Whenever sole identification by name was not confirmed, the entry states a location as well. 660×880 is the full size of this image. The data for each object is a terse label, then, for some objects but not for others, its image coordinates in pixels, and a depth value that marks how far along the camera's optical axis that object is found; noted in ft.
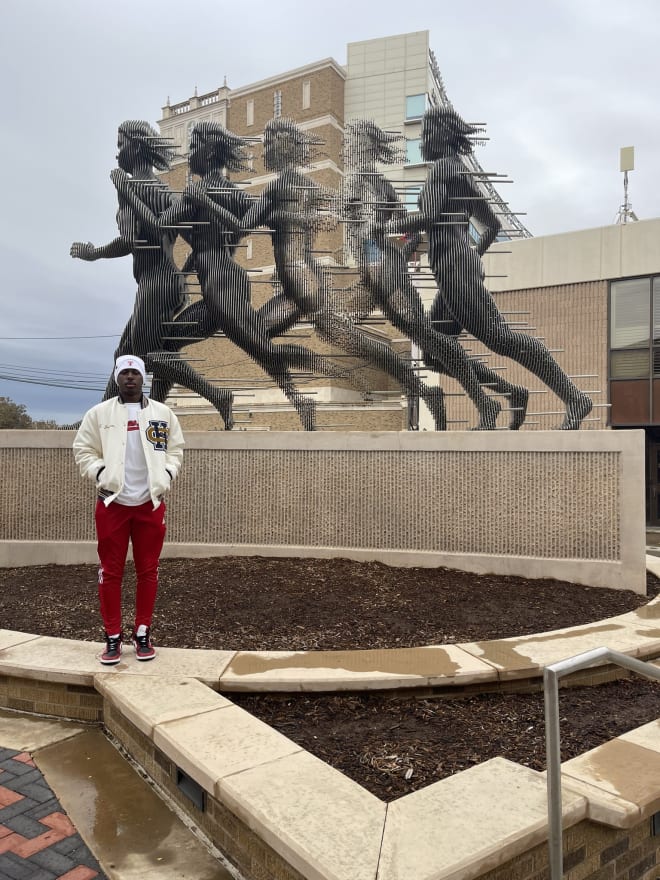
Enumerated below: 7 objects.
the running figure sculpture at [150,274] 27.76
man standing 12.05
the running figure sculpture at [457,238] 26.03
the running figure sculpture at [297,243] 27.66
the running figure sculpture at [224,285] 27.40
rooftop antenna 73.20
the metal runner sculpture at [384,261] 26.94
